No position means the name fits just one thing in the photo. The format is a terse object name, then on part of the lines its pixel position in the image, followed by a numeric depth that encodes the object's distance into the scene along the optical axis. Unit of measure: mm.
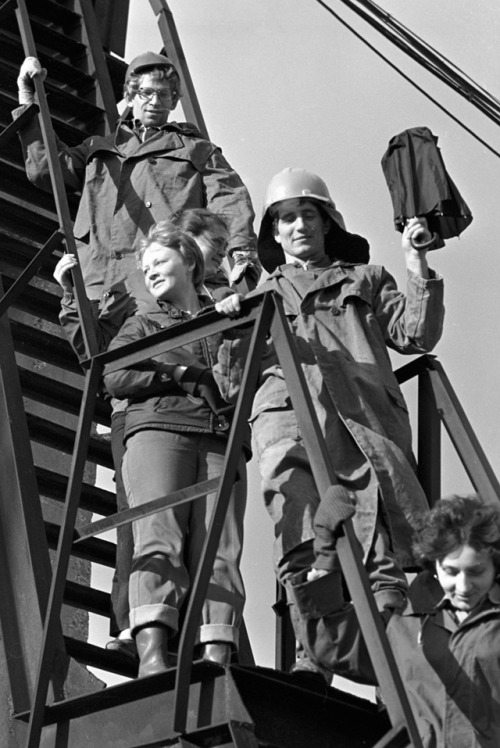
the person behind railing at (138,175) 11405
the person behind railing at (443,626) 6993
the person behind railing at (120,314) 9097
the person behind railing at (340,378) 8443
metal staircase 7664
